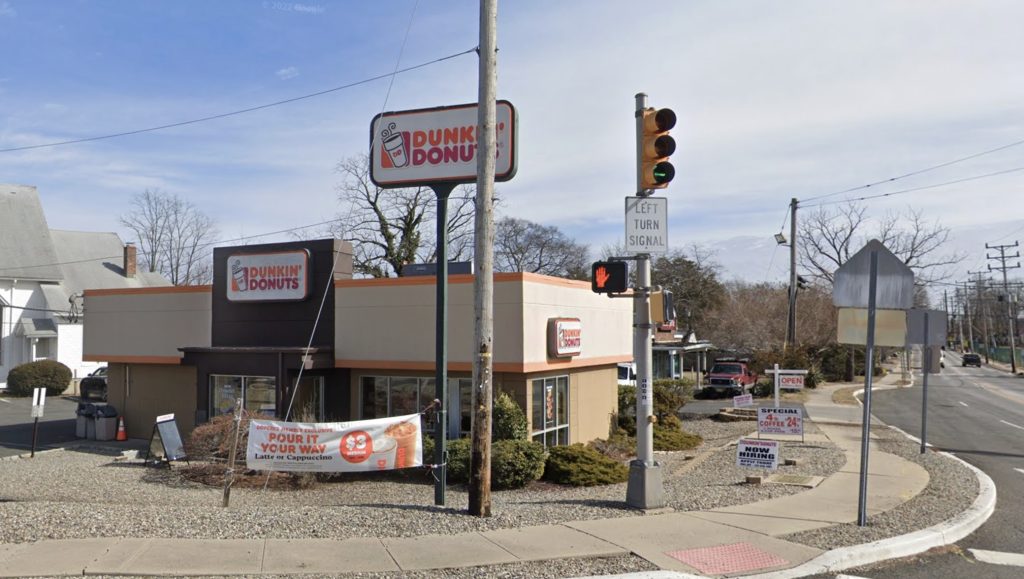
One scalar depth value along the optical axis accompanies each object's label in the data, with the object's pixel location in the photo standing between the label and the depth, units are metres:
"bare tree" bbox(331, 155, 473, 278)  47.69
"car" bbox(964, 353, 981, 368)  87.44
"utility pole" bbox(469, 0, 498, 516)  9.89
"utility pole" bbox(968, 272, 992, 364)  110.29
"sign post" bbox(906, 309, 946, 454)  16.55
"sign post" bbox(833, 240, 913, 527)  9.68
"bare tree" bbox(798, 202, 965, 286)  59.25
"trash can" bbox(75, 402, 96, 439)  21.38
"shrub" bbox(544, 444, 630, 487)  14.90
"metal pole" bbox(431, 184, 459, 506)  11.30
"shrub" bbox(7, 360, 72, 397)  37.53
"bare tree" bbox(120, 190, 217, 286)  64.69
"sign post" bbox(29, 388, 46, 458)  17.74
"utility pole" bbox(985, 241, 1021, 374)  93.56
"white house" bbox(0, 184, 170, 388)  41.41
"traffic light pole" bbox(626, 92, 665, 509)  10.63
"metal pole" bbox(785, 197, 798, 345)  40.41
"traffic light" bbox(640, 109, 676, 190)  10.36
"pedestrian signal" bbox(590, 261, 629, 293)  10.59
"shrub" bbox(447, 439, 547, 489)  14.46
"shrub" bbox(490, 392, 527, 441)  15.84
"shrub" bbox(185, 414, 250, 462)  15.24
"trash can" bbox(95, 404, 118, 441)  21.19
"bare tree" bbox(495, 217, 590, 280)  75.31
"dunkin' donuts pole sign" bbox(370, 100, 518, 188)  13.84
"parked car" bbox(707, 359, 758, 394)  37.53
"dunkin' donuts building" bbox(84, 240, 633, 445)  16.86
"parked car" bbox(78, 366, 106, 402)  30.58
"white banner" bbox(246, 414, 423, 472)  11.93
